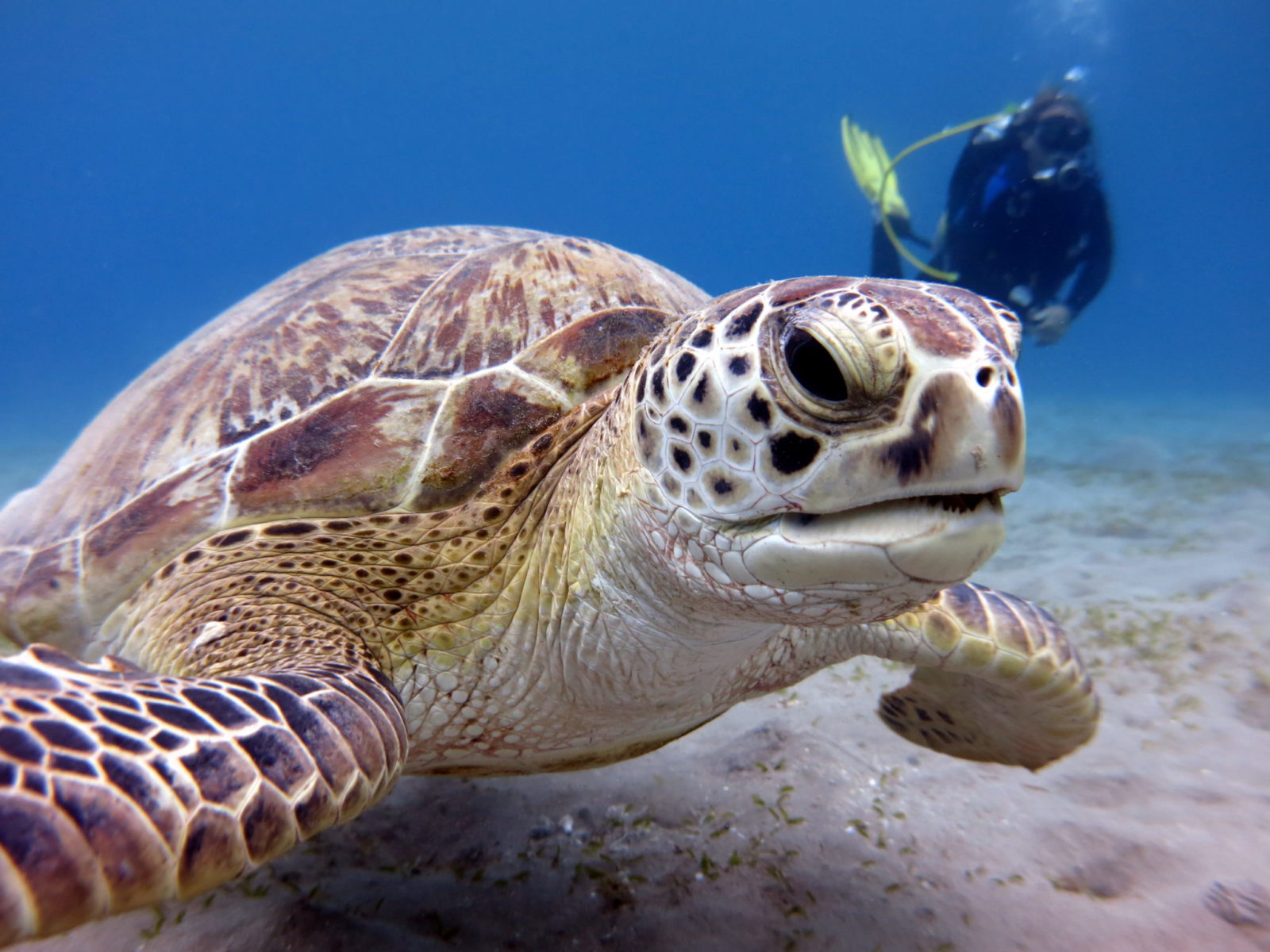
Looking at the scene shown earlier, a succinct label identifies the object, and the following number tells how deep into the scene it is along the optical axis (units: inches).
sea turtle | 10.8
